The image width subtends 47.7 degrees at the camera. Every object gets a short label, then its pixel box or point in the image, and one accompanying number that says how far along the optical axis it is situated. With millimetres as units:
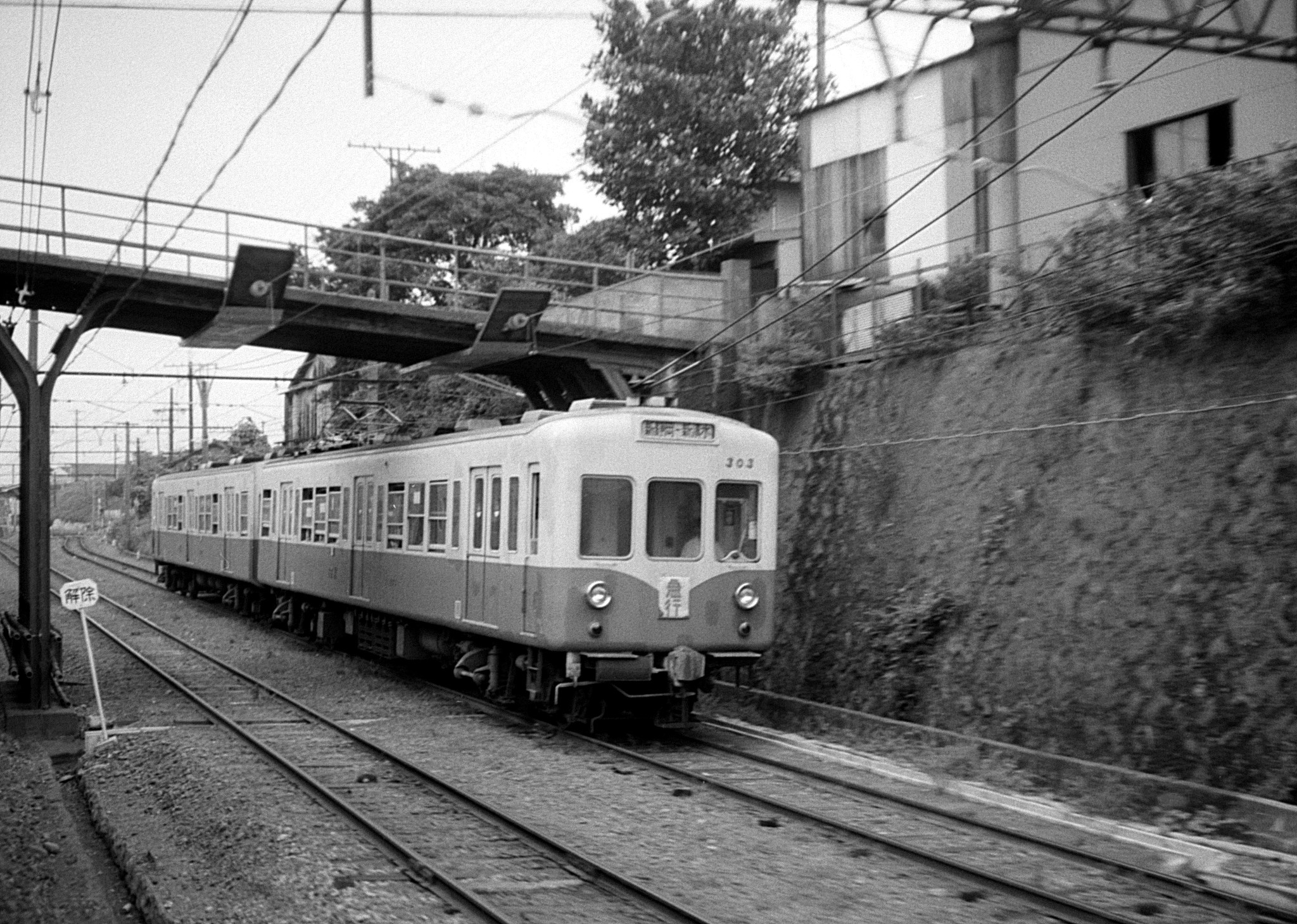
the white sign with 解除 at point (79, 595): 13641
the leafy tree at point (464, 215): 44562
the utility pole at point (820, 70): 27812
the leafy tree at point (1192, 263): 10703
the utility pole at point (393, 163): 51188
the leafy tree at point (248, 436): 61594
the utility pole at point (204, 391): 52744
